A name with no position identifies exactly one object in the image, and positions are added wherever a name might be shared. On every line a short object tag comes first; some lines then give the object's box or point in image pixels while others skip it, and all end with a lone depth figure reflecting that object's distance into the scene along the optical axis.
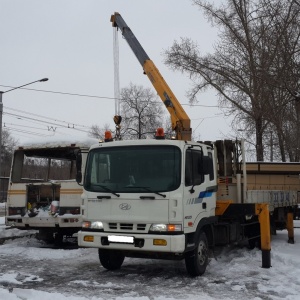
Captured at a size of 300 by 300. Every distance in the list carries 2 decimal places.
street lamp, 19.11
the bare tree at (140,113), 37.20
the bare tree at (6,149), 50.84
